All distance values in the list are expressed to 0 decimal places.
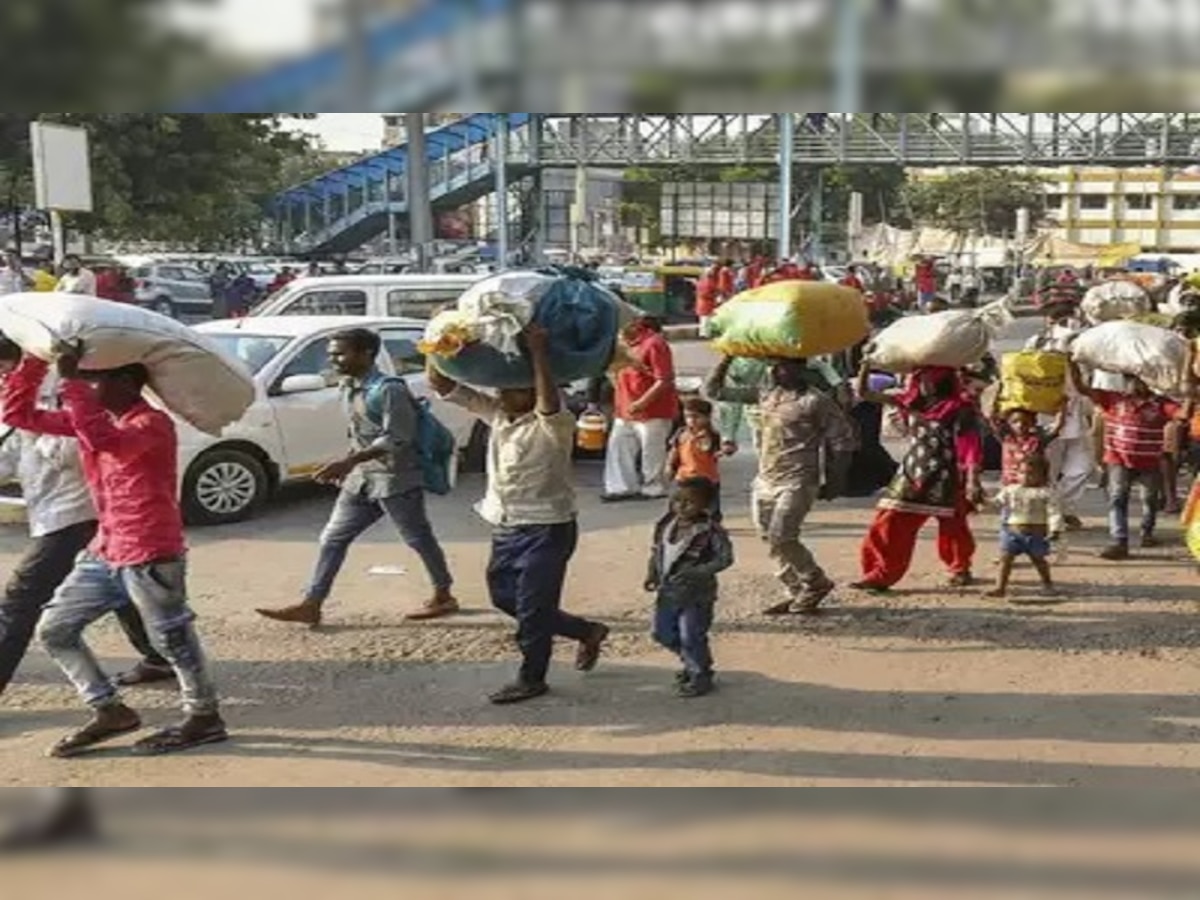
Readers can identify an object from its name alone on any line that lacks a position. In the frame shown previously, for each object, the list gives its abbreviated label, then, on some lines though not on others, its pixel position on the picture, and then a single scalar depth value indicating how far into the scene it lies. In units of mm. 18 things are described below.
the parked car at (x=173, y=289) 29317
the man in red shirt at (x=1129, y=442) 7785
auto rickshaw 30016
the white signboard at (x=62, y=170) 12547
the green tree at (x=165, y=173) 21672
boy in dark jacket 5477
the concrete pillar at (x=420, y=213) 25562
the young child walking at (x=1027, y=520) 6836
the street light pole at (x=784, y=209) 27172
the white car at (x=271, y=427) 8938
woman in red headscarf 6875
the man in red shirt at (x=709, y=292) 24469
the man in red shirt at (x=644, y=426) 9742
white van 12539
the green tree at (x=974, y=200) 66500
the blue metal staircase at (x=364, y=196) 37594
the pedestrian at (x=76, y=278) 13453
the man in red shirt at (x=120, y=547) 4691
